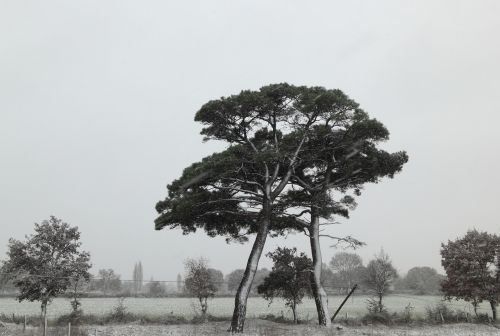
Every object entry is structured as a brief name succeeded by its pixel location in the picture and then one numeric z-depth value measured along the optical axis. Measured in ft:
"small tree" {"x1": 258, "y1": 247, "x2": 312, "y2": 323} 75.10
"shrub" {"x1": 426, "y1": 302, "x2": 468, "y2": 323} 82.17
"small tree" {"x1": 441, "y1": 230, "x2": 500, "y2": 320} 83.20
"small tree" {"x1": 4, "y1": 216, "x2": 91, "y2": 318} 60.44
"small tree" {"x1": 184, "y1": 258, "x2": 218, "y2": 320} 78.69
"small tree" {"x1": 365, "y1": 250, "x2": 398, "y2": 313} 96.27
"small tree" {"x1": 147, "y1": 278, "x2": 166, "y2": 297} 179.83
